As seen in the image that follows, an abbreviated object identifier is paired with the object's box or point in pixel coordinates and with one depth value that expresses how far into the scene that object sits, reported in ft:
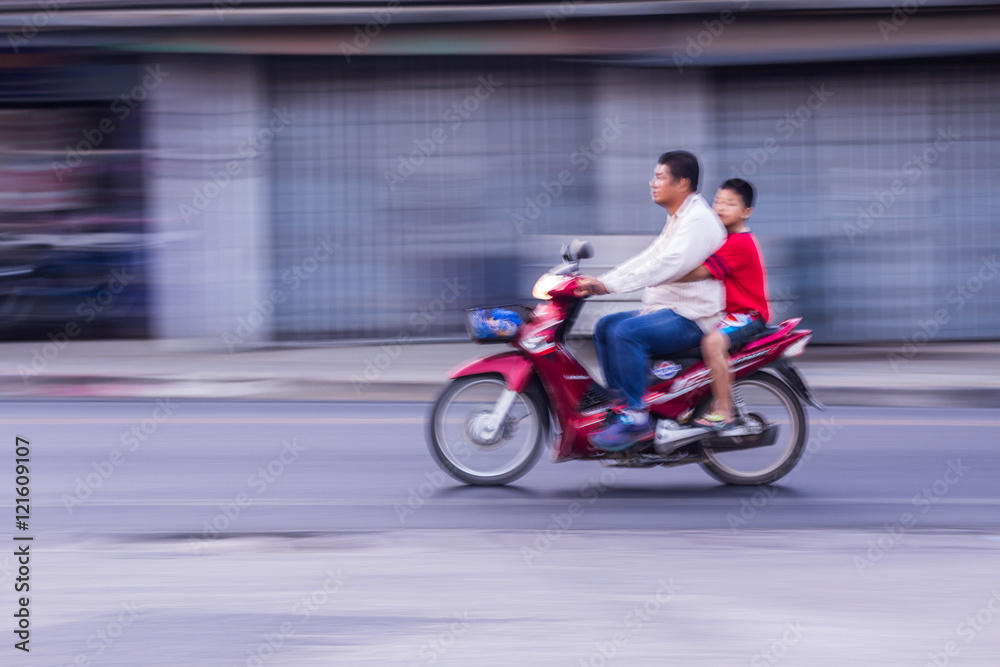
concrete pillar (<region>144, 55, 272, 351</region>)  47.60
